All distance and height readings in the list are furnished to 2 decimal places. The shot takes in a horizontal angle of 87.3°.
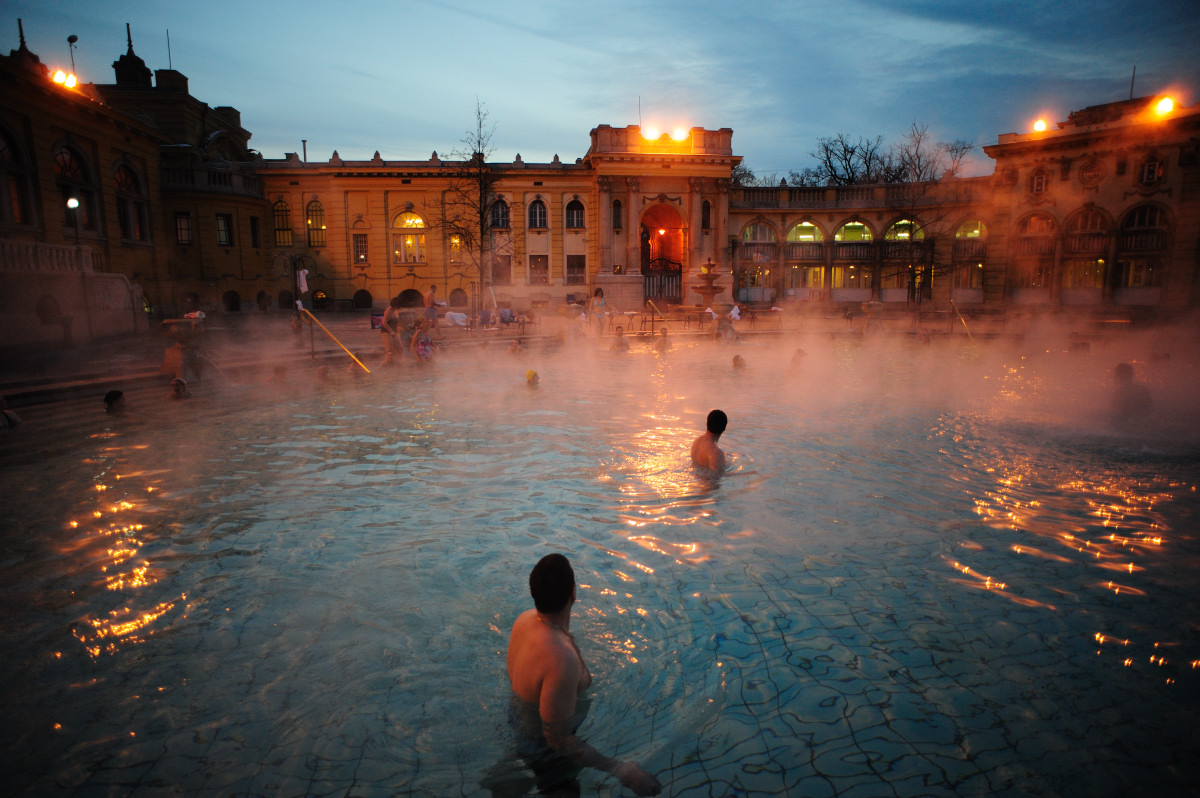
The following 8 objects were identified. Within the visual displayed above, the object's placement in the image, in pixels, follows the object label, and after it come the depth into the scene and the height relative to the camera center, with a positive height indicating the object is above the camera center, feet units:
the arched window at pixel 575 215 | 131.13 +17.40
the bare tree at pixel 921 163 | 163.53 +34.70
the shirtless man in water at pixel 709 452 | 25.28 -6.22
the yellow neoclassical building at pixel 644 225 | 101.24 +14.02
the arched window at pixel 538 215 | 130.52 +17.51
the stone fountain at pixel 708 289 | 94.53 +1.46
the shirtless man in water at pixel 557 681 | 9.72 -5.98
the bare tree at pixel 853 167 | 175.22 +37.23
